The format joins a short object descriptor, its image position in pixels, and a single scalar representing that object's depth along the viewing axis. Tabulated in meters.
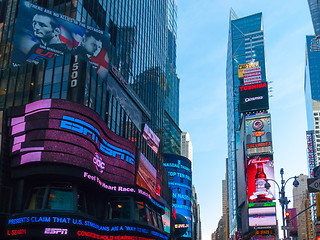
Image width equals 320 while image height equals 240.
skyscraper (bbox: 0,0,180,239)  40.03
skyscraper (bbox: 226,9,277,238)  113.06
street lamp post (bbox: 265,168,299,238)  34.69
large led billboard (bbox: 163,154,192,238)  116.12
